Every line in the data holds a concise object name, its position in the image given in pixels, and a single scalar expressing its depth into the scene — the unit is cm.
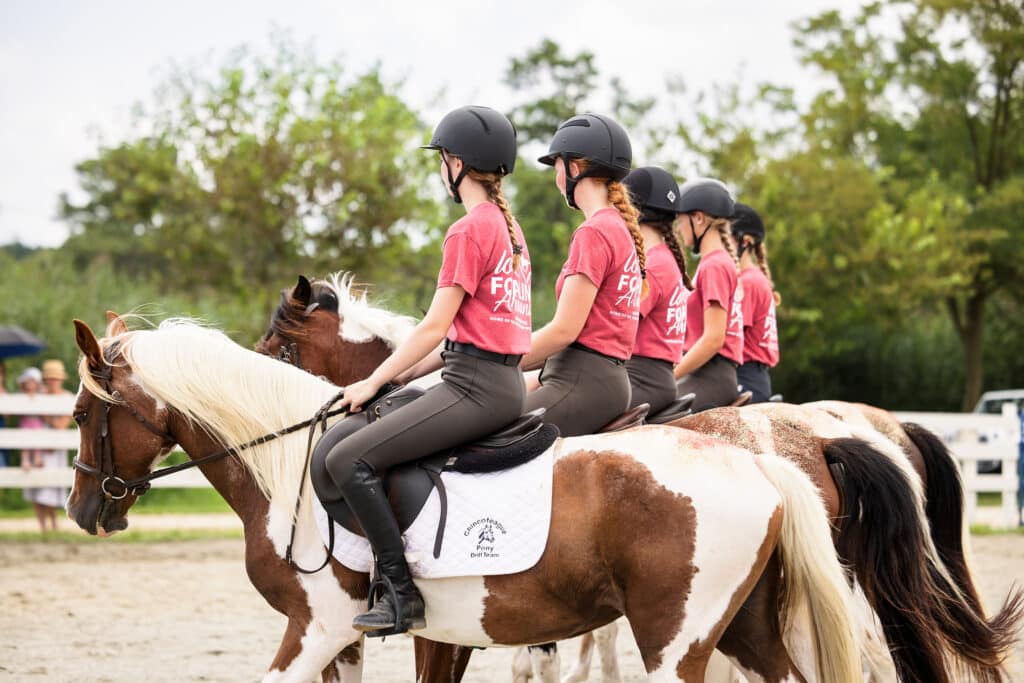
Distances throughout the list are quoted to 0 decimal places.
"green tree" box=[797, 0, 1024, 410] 2514
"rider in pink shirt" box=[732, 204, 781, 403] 820
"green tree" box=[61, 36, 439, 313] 2150
